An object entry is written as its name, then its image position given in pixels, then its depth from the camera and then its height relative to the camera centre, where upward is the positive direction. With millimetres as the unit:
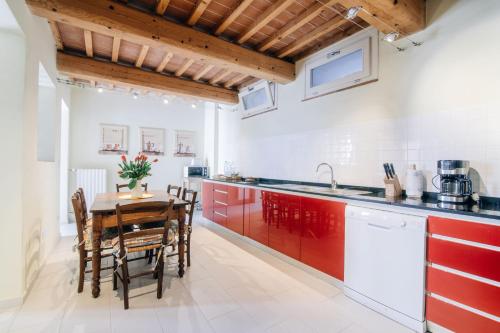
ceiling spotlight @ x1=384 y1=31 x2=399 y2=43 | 2076 +1171
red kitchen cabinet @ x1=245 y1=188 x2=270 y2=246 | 3088 -693
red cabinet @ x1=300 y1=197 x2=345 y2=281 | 2203 -695
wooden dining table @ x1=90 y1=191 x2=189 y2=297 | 1961 -528
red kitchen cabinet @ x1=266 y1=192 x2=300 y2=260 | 2643 -684
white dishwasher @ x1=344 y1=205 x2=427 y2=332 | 1646 -744
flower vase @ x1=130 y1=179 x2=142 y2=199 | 2674 -322
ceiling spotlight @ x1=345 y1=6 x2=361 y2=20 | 1792 +1194
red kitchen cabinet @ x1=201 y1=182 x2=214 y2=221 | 4359 -698
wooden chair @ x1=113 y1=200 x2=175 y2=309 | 1835 -597
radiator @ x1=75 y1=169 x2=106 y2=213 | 4664 -375
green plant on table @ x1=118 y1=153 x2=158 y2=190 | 2615 -78
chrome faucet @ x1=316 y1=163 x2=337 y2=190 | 2798 -159
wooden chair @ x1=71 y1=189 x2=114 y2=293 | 1971 -701
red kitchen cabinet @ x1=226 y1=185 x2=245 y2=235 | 3557 -680
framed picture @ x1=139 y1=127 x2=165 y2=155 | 5387 +542
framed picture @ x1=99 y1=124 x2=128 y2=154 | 4973 +523
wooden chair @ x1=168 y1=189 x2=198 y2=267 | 2574 -715
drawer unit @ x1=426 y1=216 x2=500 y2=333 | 1369 -672
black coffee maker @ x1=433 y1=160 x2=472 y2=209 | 1708 -111
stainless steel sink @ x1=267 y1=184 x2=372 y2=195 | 2490 -274
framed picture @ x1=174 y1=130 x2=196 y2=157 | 5812 +520
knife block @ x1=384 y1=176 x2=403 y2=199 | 2164 -192
